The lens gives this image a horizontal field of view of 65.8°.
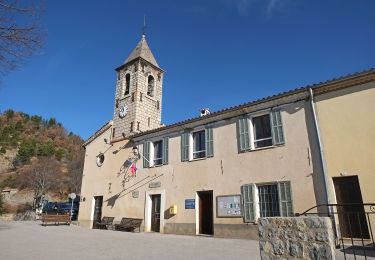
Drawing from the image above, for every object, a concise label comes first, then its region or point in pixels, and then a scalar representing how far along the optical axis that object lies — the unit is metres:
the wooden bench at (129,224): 15.87
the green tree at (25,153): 57.59
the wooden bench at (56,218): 19.58
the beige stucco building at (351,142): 9.62
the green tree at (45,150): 59.22
